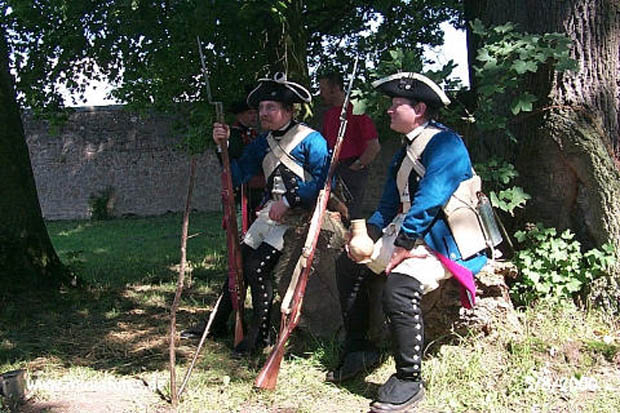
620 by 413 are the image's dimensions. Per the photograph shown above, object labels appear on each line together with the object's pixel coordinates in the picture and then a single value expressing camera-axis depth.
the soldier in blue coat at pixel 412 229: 3.66
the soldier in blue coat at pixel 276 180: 4.57
